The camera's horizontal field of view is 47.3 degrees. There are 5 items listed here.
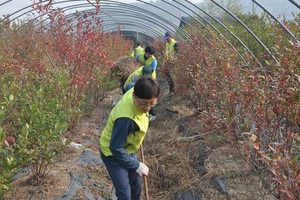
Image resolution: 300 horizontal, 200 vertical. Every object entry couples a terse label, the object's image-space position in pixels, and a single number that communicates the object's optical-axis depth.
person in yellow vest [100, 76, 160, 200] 2.48
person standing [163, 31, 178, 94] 8.12
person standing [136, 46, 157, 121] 6.78
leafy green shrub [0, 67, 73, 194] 2.48
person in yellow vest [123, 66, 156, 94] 5.80
